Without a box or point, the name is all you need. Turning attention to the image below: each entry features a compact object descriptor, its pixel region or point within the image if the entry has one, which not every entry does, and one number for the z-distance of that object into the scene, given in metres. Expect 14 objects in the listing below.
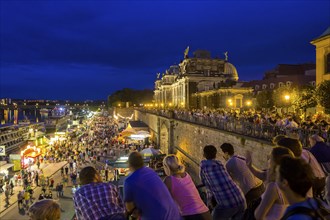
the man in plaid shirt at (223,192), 4.57
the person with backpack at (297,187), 2.35
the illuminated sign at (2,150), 29.77
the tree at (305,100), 23.73
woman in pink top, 4.42
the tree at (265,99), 40.44
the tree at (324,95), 21.47
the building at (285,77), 46.88
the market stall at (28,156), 27.73
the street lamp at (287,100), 30.40
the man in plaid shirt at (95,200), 3.95
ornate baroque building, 50.19
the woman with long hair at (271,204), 3.31
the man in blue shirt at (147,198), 3.64
